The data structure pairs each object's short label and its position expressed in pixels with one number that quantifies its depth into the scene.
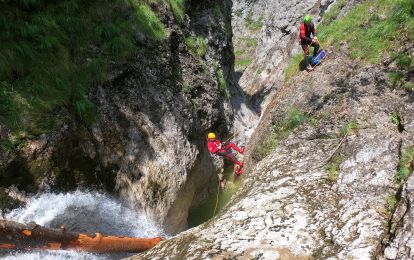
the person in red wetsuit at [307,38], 12.18
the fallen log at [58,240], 6.27
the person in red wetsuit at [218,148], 13.55
